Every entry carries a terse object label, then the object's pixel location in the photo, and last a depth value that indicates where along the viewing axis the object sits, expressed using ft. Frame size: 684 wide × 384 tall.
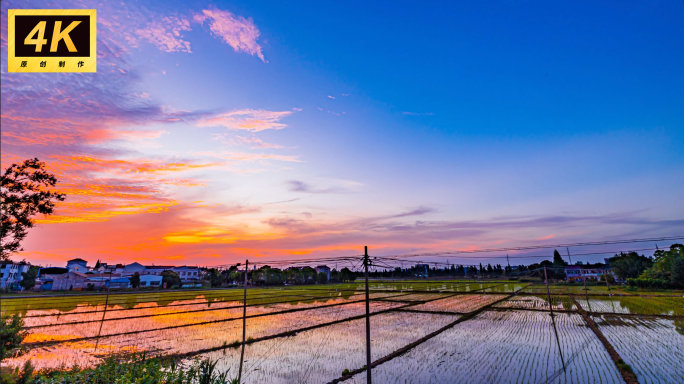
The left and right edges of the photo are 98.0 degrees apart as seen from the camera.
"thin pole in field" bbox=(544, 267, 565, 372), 48.70
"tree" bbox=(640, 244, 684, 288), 152.33
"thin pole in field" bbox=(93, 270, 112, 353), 63.17
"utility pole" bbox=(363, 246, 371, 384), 37.07
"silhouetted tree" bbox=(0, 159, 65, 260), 42.75
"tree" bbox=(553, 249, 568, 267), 427.12
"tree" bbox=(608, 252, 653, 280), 220.43
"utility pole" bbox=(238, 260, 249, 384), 42.86
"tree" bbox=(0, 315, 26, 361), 29.32
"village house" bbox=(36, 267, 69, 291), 224.33
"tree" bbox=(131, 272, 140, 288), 245.43
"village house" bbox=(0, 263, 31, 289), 225.35
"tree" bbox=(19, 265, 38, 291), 192.24
